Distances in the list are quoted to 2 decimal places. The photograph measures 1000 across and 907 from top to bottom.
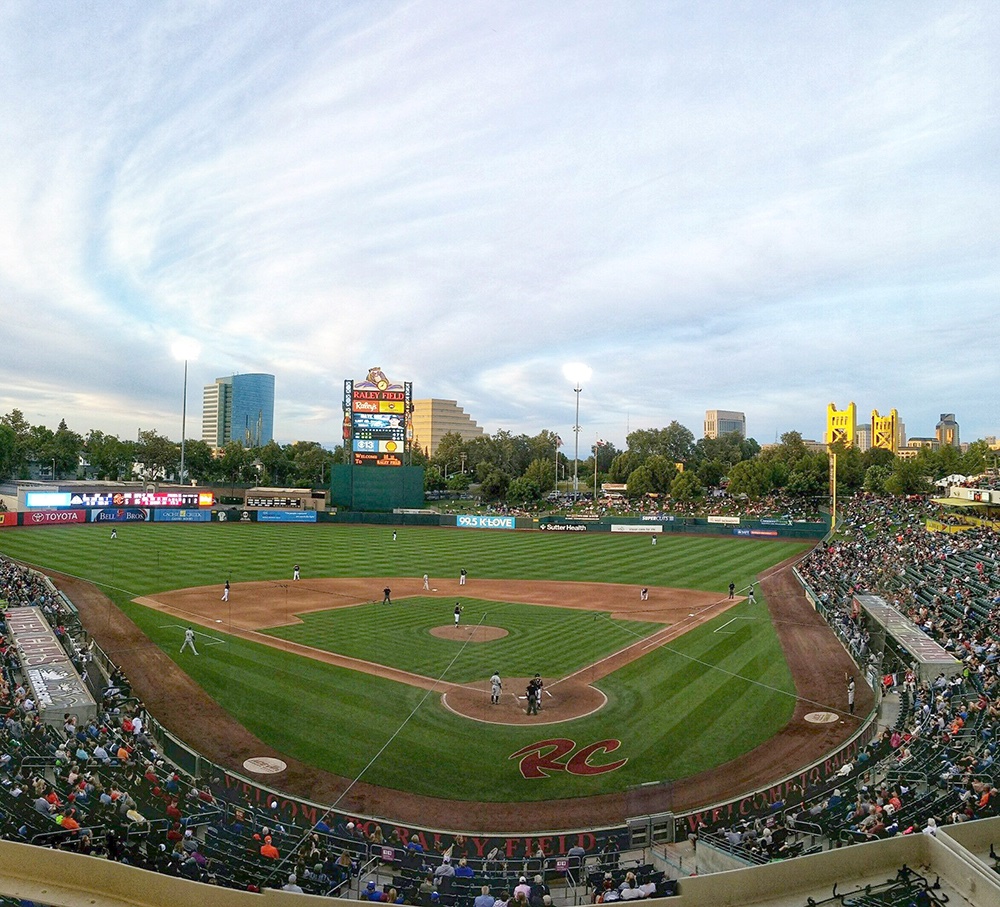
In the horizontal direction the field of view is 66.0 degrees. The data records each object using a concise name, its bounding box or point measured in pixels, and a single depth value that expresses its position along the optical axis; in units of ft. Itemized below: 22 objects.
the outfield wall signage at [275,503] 303.48
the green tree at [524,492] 360.07
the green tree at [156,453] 426.10
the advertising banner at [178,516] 277.03
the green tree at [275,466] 448.65
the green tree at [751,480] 326.03
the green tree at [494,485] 391.65
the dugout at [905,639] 77.56
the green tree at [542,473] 416.50
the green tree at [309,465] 451.12
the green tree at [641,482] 359.46
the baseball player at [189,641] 97.45
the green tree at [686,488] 333.42
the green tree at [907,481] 273.75
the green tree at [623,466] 472.44
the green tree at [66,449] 404.77
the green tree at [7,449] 344.49
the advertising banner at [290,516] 289.94
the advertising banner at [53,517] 247.09
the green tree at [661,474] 364.79
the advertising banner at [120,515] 263.70
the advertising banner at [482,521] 281.95
